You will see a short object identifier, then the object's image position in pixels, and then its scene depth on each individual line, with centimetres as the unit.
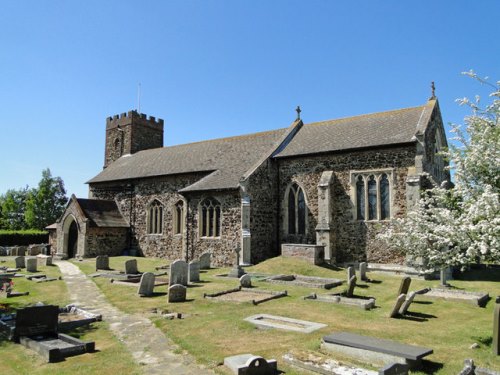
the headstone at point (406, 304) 1107
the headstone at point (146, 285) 1436
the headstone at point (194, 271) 1780
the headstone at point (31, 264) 2112
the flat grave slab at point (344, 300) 1212
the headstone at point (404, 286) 1308
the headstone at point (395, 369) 593
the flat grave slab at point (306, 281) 1587
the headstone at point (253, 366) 645
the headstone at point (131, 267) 1948
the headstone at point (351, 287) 1366
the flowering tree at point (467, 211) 768
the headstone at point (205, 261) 2255
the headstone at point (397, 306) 1086
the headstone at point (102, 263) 2165
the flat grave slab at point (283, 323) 948
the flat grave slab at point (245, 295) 1320
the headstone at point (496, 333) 786
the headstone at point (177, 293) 1320
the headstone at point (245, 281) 1562
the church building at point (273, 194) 2111
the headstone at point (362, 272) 1753
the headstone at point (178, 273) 1602
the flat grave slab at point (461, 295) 1291
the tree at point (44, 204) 6134
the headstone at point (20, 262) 2325
